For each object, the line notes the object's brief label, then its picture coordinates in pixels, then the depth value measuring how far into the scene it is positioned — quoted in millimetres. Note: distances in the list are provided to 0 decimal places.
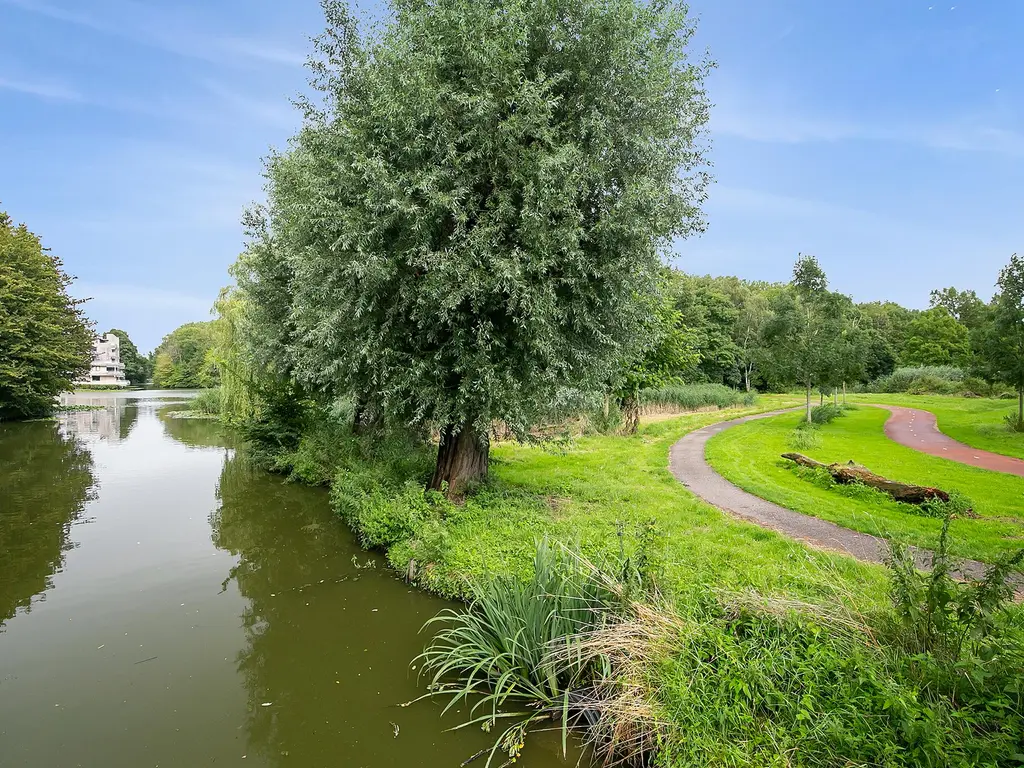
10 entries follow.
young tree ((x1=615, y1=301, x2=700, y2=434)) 20688
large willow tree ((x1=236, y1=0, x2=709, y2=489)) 7719
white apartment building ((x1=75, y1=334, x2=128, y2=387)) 91938
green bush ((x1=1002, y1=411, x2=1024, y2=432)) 18281
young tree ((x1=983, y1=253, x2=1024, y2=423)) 17844
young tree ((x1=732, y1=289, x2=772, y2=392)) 54594
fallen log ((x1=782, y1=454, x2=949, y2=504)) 8875
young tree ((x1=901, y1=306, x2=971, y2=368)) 52438
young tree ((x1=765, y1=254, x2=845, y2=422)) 23688
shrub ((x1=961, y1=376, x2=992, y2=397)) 34875
